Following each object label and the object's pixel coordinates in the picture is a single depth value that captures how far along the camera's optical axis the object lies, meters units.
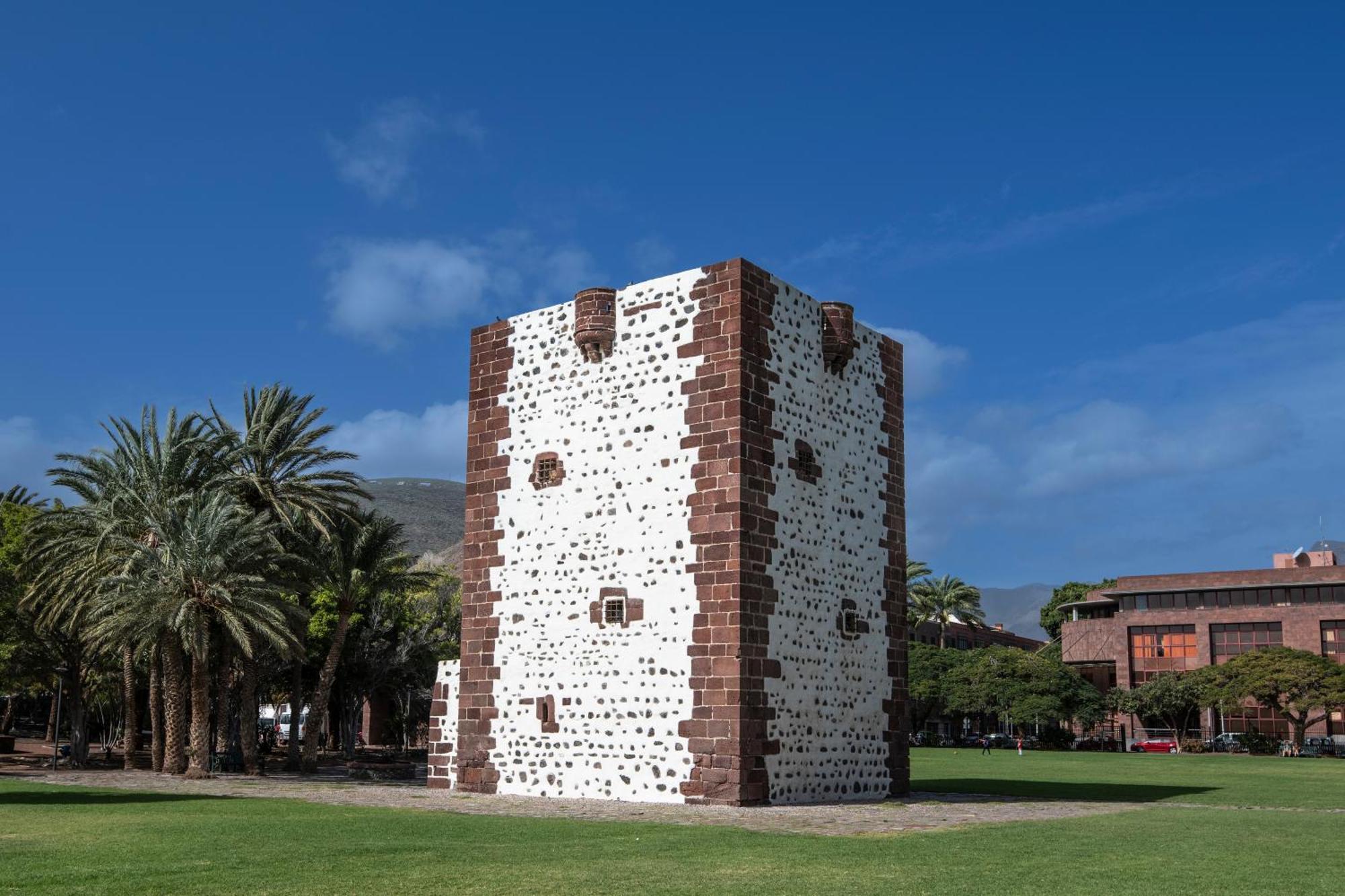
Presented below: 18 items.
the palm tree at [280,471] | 33.03
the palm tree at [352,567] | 34.81
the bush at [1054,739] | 65.12
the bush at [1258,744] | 59.19
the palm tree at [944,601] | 86.62
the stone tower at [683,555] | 19.05
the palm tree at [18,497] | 48.52
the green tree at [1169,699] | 63.34
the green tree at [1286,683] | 56.53
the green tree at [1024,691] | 62.41
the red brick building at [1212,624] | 67.81
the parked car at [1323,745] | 58.28
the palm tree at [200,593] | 29.02
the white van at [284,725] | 69.88
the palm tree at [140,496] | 31.55
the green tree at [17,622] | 36.31
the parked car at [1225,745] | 62.00
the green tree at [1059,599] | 94.31
